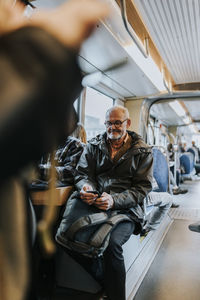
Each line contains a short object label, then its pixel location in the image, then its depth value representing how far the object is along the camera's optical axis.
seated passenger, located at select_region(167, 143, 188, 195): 6.15
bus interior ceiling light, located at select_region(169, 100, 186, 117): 7.08
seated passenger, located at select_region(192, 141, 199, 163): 10.19
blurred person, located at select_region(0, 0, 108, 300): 0.40
